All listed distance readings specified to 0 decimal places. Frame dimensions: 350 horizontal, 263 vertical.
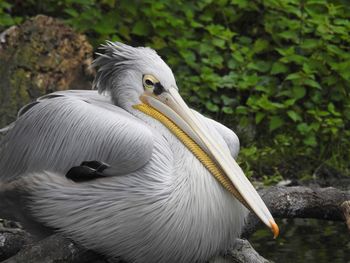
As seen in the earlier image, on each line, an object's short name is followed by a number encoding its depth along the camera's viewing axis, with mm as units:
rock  14594
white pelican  9336
